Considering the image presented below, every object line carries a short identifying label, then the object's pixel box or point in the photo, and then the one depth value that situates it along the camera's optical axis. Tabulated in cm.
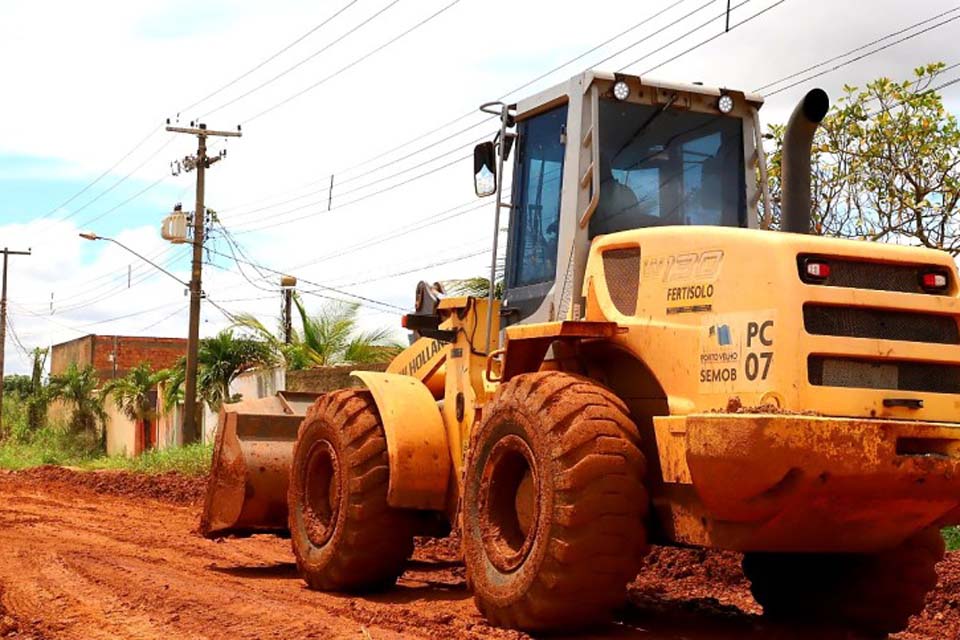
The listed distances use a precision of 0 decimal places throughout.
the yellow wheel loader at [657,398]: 626
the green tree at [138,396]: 3800
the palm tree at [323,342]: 2820
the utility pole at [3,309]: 5141
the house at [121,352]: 6169
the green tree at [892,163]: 1521
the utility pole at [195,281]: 3027
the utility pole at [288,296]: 3509
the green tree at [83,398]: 4231
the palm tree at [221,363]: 3141
